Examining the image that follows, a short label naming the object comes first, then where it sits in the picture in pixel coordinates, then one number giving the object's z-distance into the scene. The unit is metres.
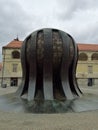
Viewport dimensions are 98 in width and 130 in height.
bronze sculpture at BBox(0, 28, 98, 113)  5.45
